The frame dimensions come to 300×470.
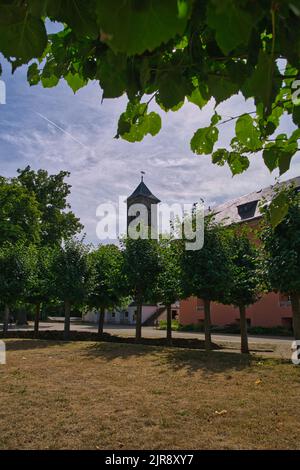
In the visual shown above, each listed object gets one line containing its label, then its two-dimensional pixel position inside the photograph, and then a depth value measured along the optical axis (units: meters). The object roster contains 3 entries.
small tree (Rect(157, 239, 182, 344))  17.73
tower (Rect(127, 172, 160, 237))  72.56
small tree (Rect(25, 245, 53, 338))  21.09
